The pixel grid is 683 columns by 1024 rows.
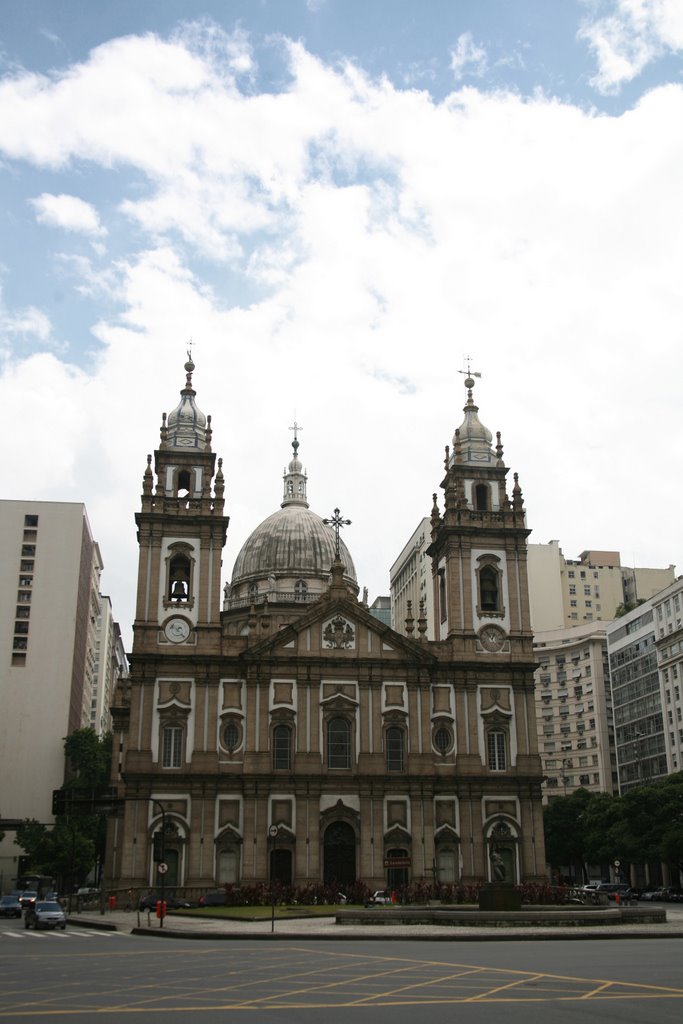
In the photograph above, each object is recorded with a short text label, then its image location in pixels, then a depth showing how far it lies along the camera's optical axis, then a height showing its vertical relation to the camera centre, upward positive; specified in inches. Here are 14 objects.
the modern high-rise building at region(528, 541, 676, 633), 4468.5 +1127.0
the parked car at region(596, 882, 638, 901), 2368.1 -35.3
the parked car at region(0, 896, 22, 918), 2075.5 -56.8
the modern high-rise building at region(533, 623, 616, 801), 3791.8 +542.8
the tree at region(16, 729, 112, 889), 2829.7 +110.7
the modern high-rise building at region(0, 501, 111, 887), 3440.0 +695.2
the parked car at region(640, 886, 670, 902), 2587.1 -48.8
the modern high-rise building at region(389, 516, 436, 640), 4456.2 +1229.6
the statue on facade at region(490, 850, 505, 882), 2199.8 +15.4
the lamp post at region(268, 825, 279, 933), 1967.5 +70.4
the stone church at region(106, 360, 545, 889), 2140.7 +285.0
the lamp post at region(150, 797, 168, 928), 1520.4 +31.5
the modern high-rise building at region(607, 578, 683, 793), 3142.2 +528.5
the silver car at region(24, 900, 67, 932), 1549.0 -52.1
